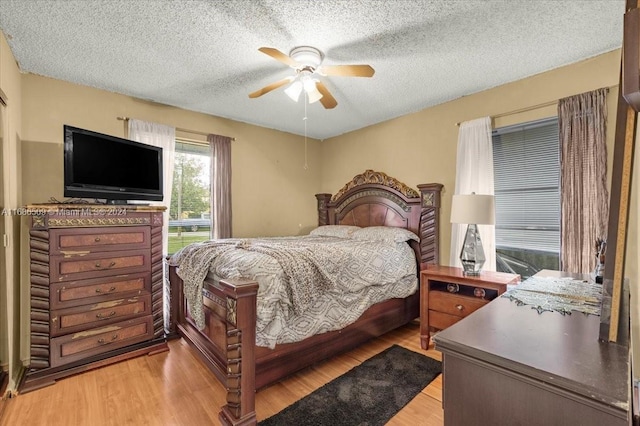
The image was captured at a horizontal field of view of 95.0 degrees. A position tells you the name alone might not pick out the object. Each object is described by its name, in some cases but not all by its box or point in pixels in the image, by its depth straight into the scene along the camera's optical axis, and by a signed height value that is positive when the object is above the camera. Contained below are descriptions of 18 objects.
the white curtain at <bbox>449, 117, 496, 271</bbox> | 2.96 +0.41
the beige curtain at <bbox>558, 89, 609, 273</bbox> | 2.32 +0.27
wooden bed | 1.72 -0.82
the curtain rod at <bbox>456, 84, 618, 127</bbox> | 2.63 +0.96
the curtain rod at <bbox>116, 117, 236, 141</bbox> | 3.54 +0.97
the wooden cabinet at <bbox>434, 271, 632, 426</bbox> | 0.62 -0.38
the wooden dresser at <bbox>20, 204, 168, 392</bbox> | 2.22 -0.64
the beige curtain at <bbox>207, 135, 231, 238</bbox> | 3.75 +0.31
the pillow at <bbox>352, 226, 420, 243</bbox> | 3.28 -0.28
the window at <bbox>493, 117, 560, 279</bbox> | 2.70 +0.14
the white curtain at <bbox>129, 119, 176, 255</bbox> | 3.25 +0.75
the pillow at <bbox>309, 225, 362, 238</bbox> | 3.80 -0.28
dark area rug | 1.81 -1.29
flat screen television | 2.48 +0.39
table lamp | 2.52 -0.08
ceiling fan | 2.13 +1.04
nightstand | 2.40 -0.73
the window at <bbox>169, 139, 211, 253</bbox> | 3.60 +0.17
